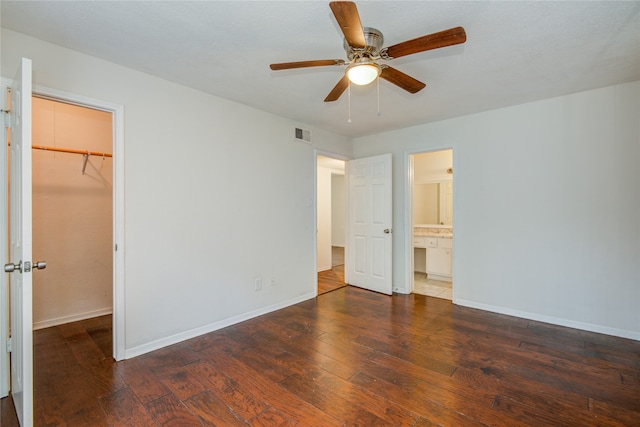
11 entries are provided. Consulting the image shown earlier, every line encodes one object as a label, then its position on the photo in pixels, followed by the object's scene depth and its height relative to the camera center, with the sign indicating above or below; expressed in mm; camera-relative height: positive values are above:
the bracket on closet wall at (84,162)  3291 +563
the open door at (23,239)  1479 -145
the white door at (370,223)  4297 -175
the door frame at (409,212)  4246 -3
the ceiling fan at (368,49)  1424 +930
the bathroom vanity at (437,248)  4848 -619
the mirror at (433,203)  5359 +170
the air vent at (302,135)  3910 +1045
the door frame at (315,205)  4156 +87
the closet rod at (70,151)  2912 +637
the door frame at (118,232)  2420 -174
